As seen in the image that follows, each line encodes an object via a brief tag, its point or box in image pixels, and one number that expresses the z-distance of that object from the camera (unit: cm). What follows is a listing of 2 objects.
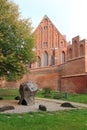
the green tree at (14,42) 961
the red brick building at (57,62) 1399
